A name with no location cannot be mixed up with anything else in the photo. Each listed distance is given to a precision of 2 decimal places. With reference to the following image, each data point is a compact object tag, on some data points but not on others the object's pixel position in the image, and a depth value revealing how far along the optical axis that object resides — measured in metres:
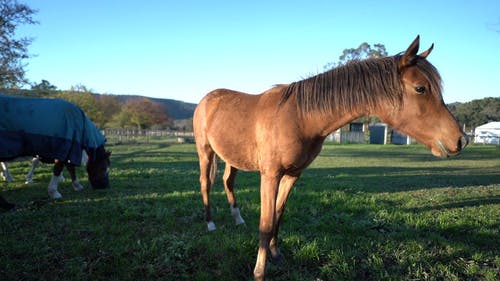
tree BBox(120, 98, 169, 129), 63.28
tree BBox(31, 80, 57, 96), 19.55
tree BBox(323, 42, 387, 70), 42.50
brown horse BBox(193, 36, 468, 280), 2.48
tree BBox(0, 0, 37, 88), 15.78
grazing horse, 5.16
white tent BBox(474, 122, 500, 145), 41.56
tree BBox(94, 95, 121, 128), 51.22
